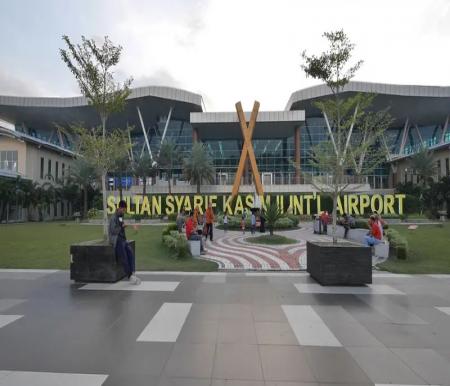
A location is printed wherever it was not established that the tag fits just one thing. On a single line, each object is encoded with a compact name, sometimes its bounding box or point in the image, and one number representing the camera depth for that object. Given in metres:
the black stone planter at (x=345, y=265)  7.55
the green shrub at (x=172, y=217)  31.05
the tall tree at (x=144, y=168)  44.34
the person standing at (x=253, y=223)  20.36
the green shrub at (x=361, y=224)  18.94
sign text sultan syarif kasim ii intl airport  33.73
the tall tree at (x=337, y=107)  8.70
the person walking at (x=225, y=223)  22.36
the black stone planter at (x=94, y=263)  7.60
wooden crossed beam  33.53
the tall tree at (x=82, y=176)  45.34
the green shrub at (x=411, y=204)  36.91
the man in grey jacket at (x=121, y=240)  7.37
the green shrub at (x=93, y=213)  37.44
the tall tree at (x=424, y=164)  41.51
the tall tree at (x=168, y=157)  44.69
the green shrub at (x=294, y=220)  25.77
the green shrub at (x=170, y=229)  14.33
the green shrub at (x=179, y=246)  11.20
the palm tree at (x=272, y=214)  17.64
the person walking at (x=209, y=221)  16.44
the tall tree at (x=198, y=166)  40.97
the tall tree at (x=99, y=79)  8.72
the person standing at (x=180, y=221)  15.58
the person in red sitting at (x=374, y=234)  11.56
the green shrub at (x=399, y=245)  10.94
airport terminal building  44.00
